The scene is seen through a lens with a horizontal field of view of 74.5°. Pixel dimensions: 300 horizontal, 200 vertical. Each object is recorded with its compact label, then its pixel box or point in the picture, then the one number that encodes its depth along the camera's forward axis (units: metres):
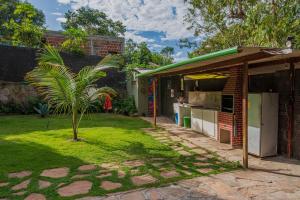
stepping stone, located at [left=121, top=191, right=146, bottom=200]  3.02
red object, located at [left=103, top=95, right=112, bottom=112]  11.07
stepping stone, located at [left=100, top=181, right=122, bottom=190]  3.30
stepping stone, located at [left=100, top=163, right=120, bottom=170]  4.18
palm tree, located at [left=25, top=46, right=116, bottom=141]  5.60
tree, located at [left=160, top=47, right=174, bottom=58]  25.57
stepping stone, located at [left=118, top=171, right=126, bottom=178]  3.75
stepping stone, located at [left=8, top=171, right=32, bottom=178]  3.70
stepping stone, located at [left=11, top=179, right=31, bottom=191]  3.29
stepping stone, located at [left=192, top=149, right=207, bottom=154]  5.16
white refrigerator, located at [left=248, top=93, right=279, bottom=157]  4.69
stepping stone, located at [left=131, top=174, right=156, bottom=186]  3.48
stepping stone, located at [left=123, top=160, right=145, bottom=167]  4.28
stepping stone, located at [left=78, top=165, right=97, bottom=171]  4.05
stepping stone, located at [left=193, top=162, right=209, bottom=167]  4.28
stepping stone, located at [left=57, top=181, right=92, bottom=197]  3.14
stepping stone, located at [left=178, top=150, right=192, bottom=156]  5.00
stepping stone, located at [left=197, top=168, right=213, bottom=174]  3.93
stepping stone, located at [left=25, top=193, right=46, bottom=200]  3.01
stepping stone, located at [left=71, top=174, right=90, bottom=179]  3.68
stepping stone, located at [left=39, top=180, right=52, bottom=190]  3.35
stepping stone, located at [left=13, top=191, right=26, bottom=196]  3.12
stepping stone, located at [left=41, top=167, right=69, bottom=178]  3.76
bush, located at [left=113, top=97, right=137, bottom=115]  11.34
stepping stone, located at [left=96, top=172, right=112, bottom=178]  3.73
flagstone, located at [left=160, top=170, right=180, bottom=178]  3.75
